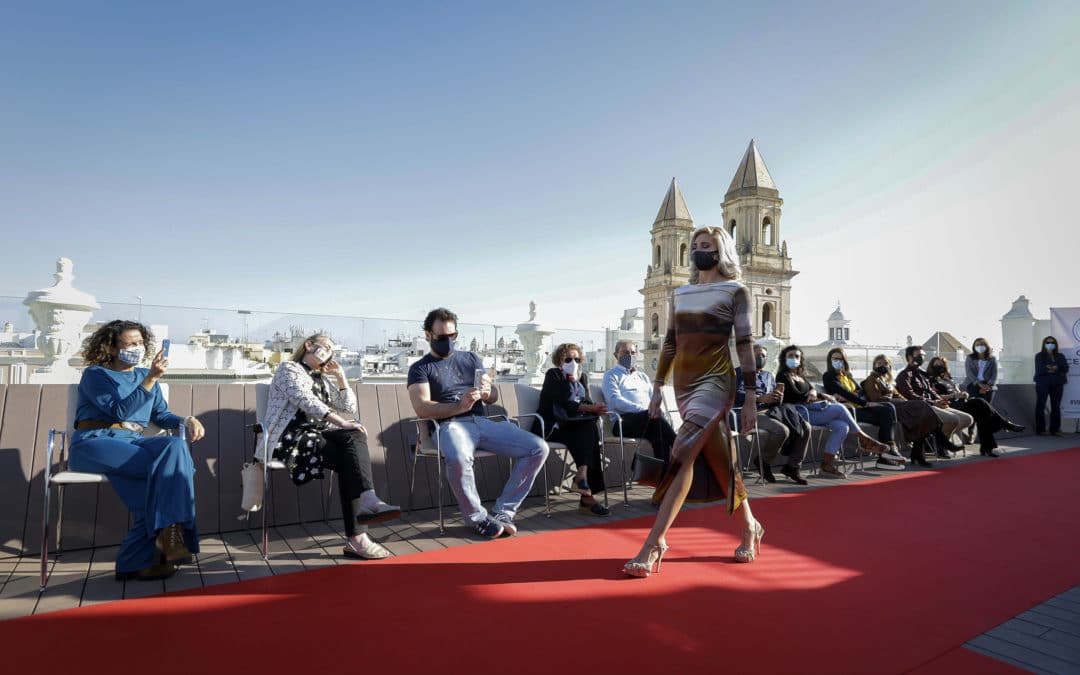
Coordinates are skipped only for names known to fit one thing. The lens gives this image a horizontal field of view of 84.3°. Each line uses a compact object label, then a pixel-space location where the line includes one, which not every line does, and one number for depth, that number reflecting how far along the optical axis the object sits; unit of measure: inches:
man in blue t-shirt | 142.3
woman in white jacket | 124.9
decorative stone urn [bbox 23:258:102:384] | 232.1
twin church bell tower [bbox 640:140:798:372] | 2094.0
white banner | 353.2
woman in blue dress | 109.3
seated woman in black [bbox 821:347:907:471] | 246.8
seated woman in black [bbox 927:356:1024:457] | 276.5
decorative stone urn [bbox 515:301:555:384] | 365.1
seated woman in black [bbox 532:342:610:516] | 171.5
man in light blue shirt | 187.3
